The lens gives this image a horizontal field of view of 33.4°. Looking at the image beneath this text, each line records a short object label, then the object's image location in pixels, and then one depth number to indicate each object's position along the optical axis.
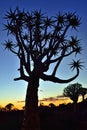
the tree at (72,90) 14.15
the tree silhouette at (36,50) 6.56
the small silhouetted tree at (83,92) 14.74
